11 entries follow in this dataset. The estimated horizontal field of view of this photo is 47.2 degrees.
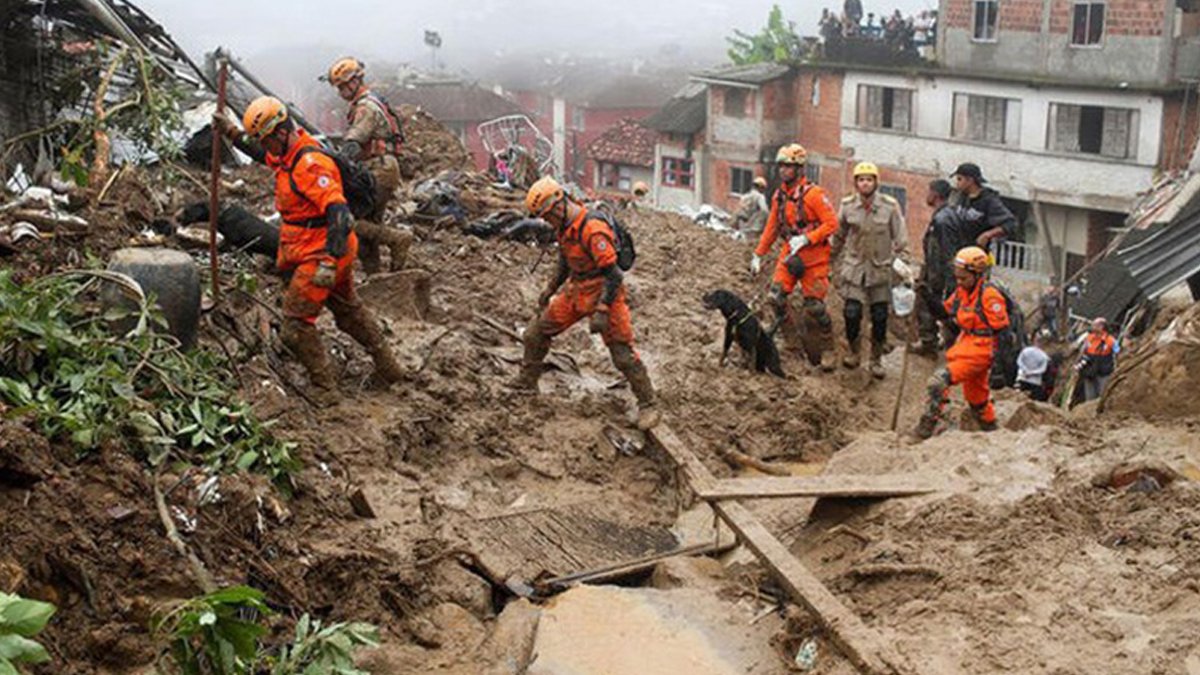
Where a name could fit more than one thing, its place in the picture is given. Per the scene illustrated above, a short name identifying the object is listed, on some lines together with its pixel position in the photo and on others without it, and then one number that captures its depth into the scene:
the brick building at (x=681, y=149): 42.94
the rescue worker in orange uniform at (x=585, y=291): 8.96
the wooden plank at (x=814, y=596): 5.54
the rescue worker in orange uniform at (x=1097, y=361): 12.76
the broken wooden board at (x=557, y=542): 7.13
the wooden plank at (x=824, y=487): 7.22
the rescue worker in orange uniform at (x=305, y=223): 8.11
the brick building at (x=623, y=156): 46.12
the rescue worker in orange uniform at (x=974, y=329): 9.05
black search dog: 10.73
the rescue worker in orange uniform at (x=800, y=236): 11.03
